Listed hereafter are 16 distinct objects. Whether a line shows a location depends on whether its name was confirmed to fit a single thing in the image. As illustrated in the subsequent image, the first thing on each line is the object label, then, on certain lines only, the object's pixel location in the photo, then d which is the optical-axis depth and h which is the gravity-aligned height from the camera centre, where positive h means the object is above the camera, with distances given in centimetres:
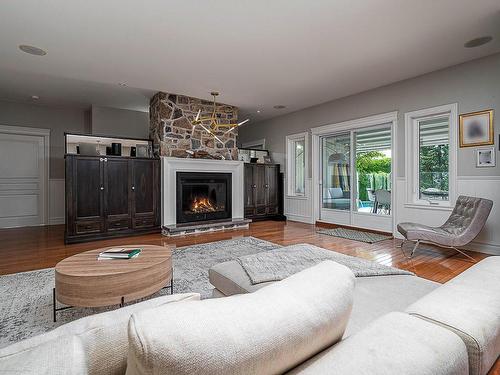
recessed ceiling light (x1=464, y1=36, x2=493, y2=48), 333 +183
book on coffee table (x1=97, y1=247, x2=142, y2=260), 226 -57
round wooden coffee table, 187 -67
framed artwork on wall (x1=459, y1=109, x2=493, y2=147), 379 +83
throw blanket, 170 -55
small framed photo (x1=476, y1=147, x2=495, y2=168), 378 +40
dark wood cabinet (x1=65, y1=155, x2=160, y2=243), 463 -16
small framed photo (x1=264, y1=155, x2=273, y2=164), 753 +76
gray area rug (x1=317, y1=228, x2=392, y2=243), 473 -93
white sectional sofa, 47 -34
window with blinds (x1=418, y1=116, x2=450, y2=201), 438 +45
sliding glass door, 522 +18
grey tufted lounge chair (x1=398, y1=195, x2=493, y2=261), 346 -58
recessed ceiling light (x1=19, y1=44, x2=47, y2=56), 352 +187
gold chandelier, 567 +137
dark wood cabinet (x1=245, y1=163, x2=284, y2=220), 684 -12
